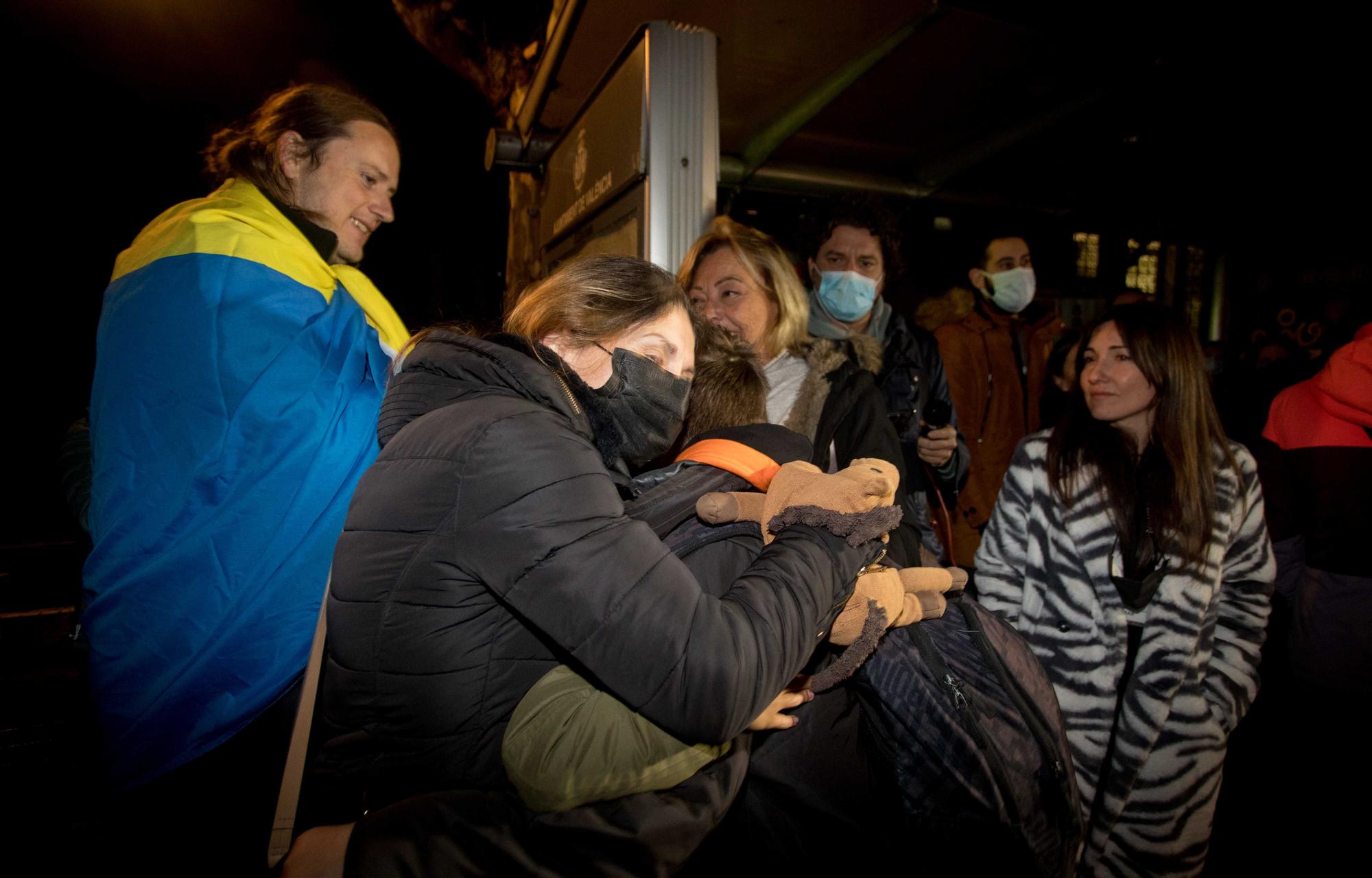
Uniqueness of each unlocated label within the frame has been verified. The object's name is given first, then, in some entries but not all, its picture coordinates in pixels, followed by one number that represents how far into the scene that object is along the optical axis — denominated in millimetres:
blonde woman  1955
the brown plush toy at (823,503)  987
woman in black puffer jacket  845
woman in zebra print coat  1979
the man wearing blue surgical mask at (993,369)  3506
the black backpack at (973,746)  1088
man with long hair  1254
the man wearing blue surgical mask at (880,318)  2539
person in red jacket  2385
